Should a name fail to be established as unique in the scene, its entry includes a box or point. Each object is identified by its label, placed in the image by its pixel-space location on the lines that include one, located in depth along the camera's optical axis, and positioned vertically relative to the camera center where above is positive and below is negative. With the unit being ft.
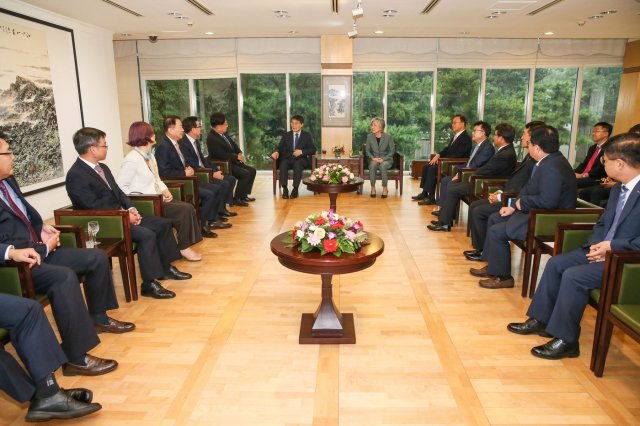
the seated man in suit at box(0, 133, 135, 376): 9.16 -3.24
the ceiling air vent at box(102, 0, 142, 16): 20.06 +4.97
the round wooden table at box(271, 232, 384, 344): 10.02 -3.29
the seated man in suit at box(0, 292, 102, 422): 7.88 -4.11
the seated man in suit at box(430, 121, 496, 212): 20.58 -1.43
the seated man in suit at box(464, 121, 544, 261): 15.64 -3.09
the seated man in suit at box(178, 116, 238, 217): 21.43 -1.65
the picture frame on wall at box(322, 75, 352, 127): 32.07 +1.18
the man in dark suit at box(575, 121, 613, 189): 20.34 -2.04
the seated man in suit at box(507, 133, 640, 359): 9.56 -3.08
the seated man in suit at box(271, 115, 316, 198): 27.30 -2.05
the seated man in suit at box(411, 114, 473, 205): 24.59 -1.93
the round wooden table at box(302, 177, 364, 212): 20.54 -3.08
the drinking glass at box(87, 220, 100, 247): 11.66 -2.77
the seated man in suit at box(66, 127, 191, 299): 12.45 -2.45
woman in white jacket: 15.08 -2.15
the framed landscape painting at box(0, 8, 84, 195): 19.65 +0.91
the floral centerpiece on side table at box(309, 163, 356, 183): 20.72 -2.55
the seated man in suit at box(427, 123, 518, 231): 18.43 -1.74
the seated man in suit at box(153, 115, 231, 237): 18.69 -2.10
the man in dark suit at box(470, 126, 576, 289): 12.83 -2.29
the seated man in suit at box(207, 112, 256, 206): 25.11 -1.99
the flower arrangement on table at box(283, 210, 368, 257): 10.14 -2.59
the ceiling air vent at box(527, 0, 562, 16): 20.45 +5.01
